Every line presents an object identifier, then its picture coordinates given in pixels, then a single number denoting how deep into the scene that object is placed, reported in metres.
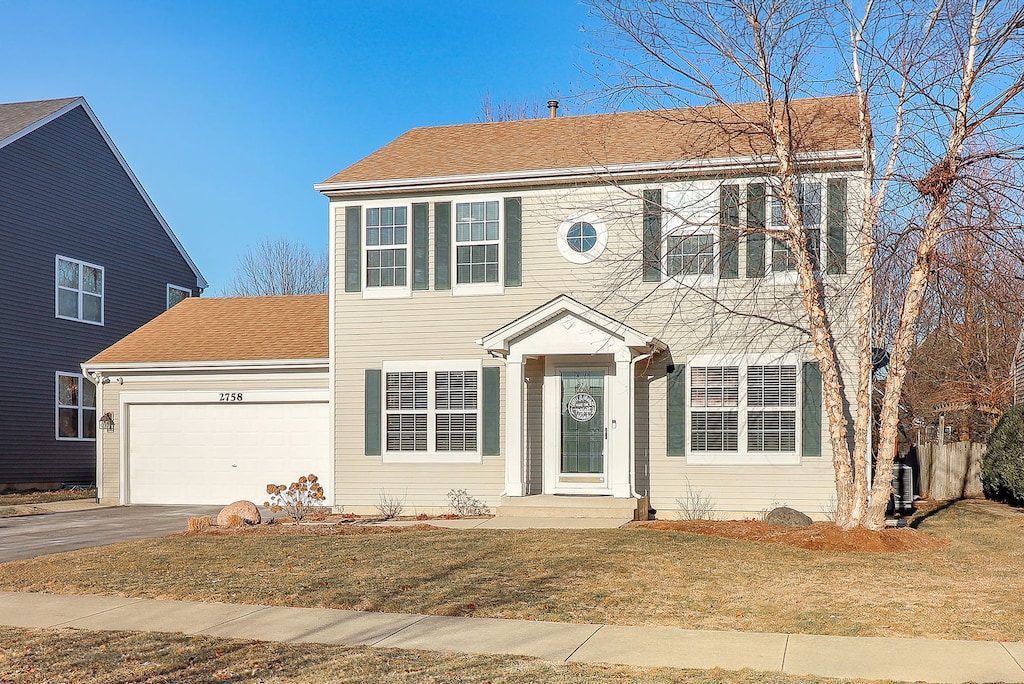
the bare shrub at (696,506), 16.06
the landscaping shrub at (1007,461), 19.36
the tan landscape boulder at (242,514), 15.33
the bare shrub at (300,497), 16.80
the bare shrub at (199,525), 14.81
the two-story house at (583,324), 15.68
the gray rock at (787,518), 14.52
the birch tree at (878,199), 12.48
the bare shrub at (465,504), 16.84
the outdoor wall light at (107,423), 20.42
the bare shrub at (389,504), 17.17
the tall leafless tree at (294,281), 50.25
